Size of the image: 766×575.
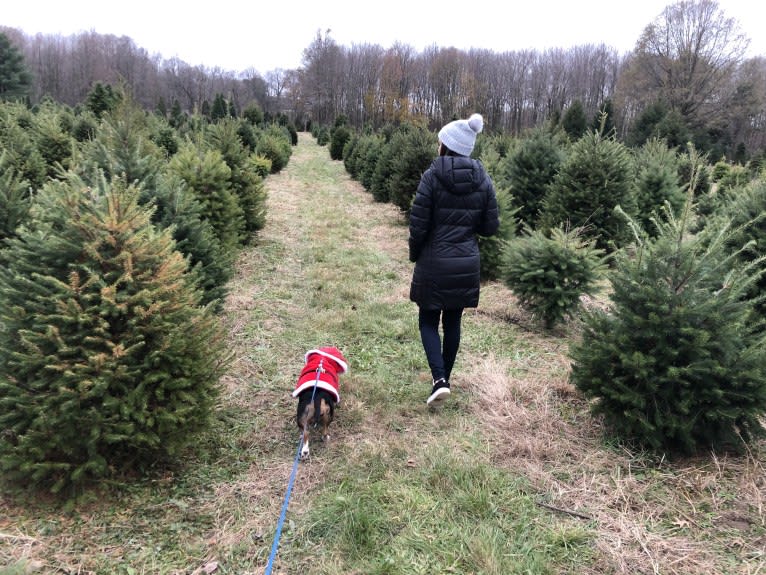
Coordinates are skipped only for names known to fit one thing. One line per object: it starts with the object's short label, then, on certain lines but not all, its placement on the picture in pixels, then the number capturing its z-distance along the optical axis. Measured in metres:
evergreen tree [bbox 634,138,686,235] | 8.90
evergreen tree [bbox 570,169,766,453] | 2.71
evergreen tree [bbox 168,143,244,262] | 6.53
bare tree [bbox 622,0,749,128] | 32.94
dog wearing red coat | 2.93
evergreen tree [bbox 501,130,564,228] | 8.74
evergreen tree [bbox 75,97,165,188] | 4.12
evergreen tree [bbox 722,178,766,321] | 3.79
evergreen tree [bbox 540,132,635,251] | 6.91
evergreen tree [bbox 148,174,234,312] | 4.23
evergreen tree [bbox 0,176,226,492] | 2.21
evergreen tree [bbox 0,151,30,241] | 3.89
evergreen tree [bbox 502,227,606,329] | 5.02
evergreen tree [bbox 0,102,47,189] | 7.02
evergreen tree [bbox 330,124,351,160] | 25.48
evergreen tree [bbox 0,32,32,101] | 35.34
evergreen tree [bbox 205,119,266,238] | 8.38
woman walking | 3.32
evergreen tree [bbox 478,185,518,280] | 6.82
